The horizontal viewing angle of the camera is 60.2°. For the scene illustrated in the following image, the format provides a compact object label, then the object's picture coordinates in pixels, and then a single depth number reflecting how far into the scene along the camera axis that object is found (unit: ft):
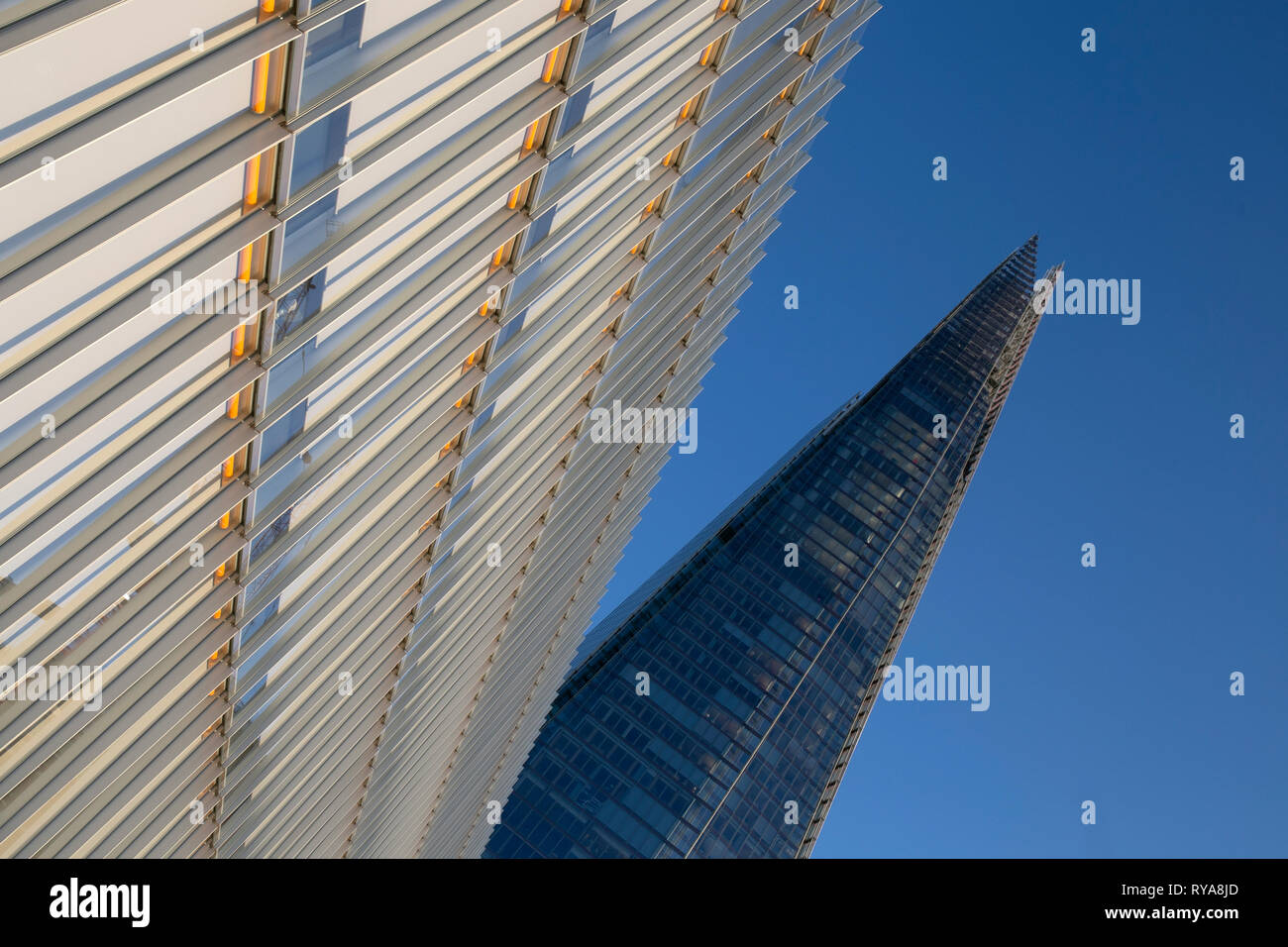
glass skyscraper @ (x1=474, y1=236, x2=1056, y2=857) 344.90
